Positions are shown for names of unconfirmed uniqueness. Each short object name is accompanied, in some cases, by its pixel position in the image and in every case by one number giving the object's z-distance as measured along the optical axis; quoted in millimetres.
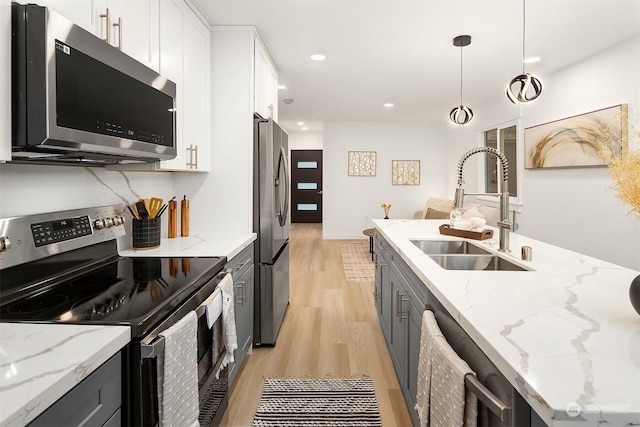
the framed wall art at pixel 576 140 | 3391
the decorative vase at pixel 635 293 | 951
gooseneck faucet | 1951
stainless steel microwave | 1061
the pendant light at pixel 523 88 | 2389
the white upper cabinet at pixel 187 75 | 2049
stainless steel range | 1061
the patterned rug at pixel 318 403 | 1959
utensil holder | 2064
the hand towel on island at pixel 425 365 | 1159
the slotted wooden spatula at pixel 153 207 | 2119
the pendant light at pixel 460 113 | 3207
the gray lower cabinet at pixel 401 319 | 1706
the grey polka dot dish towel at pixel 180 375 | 1123
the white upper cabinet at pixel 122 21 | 1290
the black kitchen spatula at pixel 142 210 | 2105
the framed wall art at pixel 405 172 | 7945
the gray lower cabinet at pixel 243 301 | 2201
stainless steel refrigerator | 2750
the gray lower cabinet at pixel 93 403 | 756
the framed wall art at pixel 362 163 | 7883
